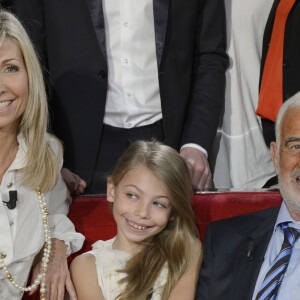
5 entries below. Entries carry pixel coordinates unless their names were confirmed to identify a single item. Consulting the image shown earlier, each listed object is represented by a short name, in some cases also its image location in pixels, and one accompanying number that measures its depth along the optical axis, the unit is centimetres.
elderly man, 387
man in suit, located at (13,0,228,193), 468
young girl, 412
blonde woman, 400
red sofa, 445
